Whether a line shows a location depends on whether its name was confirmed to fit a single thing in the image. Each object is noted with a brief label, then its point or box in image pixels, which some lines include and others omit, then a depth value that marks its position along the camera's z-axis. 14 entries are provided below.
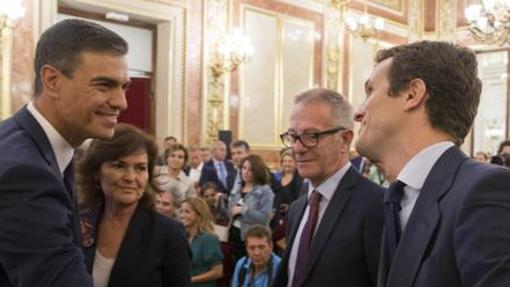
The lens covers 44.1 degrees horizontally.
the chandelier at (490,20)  8.98
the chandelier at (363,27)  11.51
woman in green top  4.71
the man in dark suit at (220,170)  7.37
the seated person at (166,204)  4.62
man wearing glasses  2.16
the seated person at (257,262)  4.59
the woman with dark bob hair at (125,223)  2.28
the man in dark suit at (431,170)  1.25
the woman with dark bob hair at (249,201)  5.54
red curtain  9.85
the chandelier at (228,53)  9.96
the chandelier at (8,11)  7.10
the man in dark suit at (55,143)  1.33
